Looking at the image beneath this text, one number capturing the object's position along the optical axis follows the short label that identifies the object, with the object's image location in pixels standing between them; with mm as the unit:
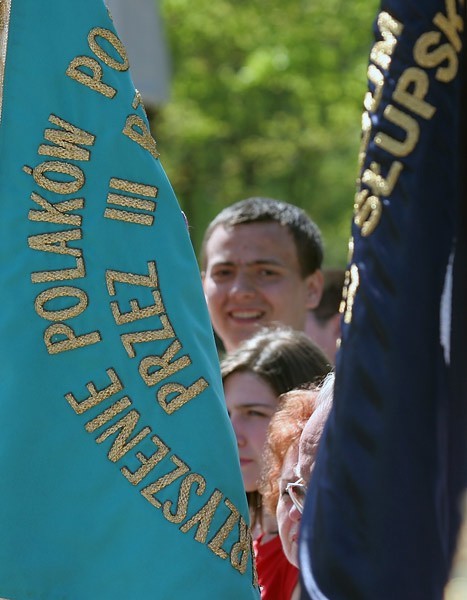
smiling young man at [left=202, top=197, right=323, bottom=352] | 9039
